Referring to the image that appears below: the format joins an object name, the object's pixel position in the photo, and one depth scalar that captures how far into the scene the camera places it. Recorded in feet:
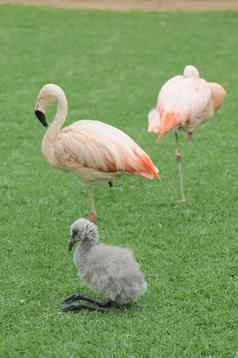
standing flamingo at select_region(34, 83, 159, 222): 41.98
